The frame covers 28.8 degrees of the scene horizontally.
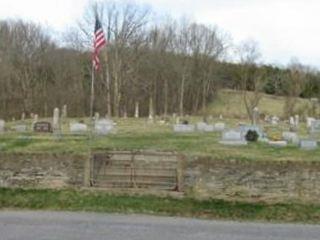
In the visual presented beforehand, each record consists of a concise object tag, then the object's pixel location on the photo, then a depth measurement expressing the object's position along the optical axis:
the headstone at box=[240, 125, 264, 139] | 27.40
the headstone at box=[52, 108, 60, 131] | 30.88
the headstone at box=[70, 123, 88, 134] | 30.97
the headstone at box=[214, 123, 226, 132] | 35.31
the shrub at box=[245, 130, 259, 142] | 26.86
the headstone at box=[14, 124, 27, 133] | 34.12
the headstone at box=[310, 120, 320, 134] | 34.68
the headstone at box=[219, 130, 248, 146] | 25.08
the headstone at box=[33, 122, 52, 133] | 32.19
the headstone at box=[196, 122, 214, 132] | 34.44
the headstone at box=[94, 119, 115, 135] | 31.02
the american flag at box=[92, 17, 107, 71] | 22.52
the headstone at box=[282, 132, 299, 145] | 26.85
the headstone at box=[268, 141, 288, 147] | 24.94
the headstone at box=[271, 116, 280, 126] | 50.88
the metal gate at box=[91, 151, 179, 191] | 18.53
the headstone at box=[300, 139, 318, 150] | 23.60
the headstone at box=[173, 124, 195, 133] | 32.90
